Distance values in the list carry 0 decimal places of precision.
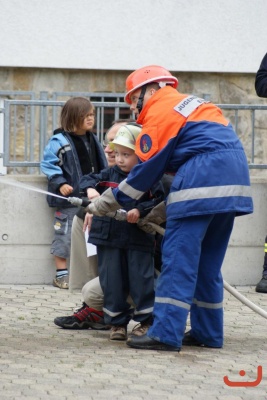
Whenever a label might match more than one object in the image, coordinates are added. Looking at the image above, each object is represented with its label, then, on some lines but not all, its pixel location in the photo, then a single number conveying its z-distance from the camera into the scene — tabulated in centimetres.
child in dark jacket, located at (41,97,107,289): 1190
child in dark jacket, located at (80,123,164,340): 951
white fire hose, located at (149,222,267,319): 946
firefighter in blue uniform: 892
